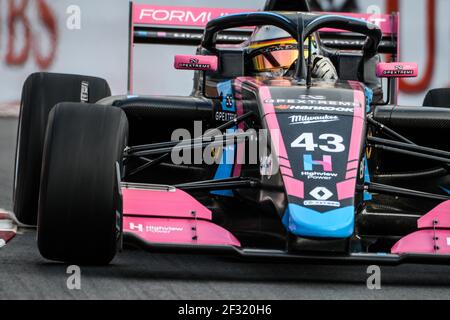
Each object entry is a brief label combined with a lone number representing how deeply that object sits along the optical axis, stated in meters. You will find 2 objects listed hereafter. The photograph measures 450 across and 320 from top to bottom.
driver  12.50
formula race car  9.09
